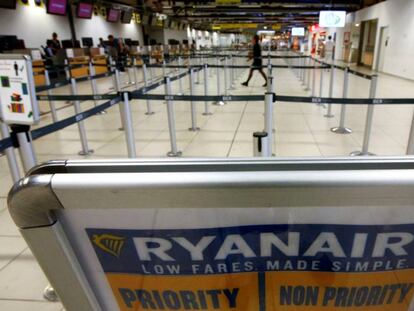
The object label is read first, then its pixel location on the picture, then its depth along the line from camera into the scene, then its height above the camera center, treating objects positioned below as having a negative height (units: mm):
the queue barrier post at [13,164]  2849 -941
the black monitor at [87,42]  15656 +562
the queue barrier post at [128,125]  3574 -818
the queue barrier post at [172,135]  4340 -1142
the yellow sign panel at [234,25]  38250 +2480
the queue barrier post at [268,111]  3293 -686
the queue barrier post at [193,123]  5420 -1257
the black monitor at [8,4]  9953 +1663
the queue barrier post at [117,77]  7087 -541
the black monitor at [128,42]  19184 +576
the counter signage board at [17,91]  1928 -205
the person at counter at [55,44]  12450 +433
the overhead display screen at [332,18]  15734 +1117
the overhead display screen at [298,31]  25188 +935
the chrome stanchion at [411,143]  3583 -1169
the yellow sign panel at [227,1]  12926 +1802
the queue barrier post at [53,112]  5713 -1004
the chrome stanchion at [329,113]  6133 -1350
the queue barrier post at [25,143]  2088 -553
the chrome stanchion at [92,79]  6234 -500
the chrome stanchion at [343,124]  4898 -1306
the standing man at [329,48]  21922 -442
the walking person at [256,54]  9430 -255
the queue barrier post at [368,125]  3885 -1017
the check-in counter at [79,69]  12490 -592
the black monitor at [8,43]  10524 +483
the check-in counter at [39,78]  10508 -707
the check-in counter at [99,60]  13858 -300
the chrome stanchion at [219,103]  7543 -1313
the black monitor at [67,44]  14033 +462
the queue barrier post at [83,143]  4426 -1228
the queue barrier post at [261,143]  1472 -445
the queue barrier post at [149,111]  6779 -1265
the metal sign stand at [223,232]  602 -384
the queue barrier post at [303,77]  10720 -1173
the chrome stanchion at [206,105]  6586 -1144
